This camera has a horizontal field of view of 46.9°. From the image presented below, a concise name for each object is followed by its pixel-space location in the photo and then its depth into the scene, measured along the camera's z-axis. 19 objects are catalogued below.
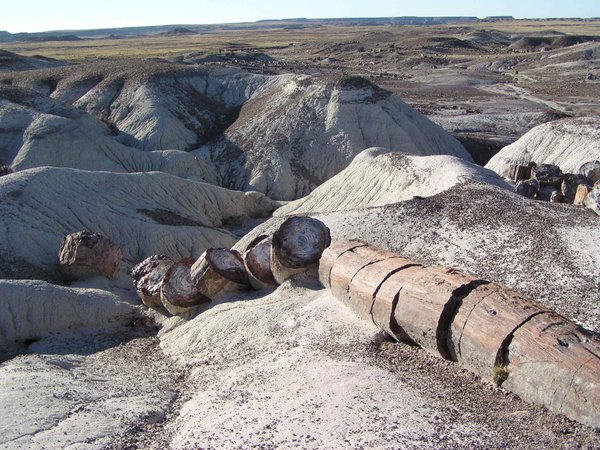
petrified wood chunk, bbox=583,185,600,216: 17.41
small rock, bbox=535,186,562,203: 21.80
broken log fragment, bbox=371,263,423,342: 11.55
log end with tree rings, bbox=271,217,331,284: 14.68
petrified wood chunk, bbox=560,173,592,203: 21.52
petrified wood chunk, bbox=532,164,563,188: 22.55
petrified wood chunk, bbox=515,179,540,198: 21.97
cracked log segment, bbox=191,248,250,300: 15.66
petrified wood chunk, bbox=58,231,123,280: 19.72
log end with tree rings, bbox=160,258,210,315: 16.08
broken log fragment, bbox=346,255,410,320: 12.17
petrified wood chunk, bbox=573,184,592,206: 19.56
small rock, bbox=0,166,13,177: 30.26
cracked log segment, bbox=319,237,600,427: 8.87
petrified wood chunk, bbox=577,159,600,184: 23.70
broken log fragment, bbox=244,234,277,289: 15.34
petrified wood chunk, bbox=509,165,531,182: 25.00
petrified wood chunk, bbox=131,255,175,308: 17.19
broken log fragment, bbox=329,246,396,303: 13.00
